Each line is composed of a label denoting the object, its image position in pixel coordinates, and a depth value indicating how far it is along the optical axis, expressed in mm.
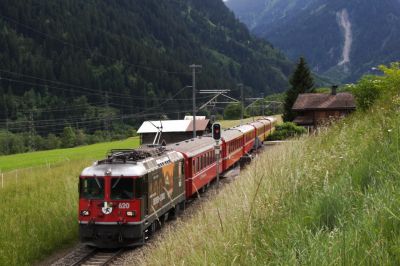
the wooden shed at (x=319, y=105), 59656
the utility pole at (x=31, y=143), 96750
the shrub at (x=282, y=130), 55000
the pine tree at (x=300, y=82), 77500
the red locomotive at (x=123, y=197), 15648
